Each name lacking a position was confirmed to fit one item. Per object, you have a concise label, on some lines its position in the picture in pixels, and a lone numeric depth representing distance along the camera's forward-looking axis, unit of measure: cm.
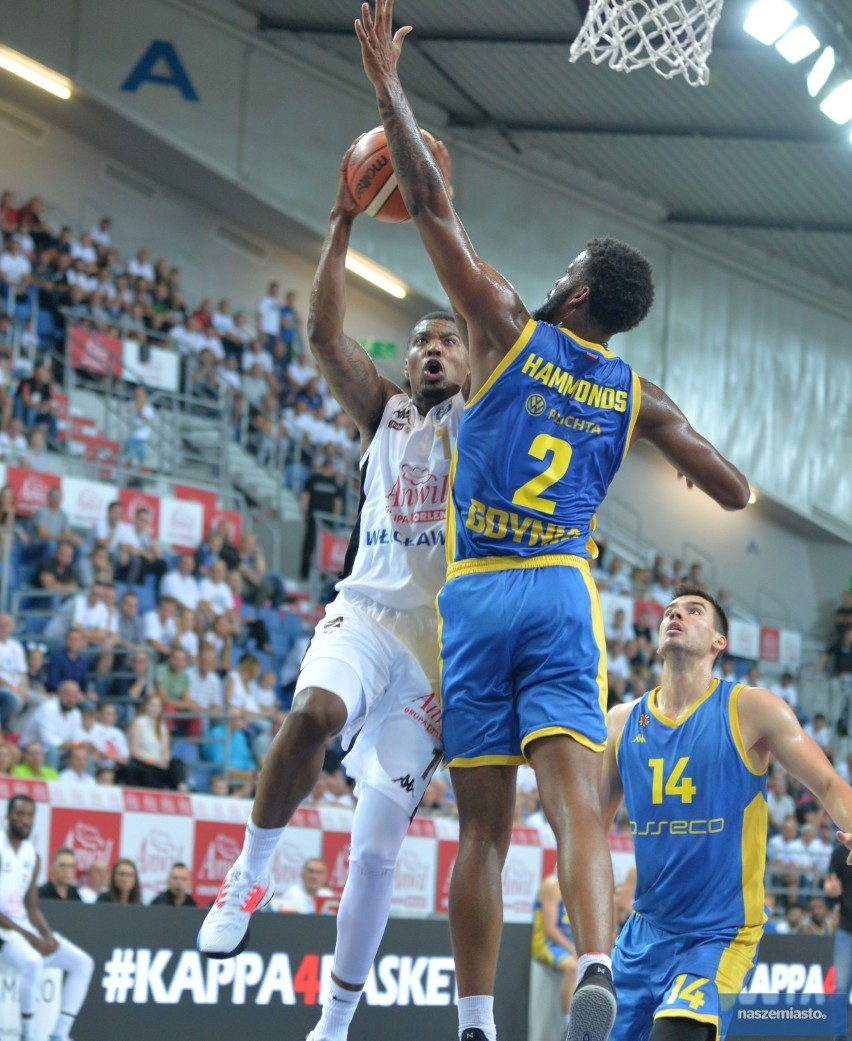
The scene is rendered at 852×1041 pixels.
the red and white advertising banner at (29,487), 1503
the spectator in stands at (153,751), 1270
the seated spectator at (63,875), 1025
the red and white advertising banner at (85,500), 1562
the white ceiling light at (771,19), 1783
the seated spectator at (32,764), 1152
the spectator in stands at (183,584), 1543
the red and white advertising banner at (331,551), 1968
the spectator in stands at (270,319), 2283
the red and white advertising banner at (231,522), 1758
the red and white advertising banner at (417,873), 1285
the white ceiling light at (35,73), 2123
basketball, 536
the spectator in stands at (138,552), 1523
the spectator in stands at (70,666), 1336
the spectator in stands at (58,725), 1237
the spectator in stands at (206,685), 1459
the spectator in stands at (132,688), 1380
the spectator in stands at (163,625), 1470
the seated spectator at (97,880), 1067
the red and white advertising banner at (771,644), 2680
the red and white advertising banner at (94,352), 1841
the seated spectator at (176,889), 1055
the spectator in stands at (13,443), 1533
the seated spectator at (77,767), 1190
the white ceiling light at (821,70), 1884
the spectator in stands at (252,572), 1731
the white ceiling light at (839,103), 1916
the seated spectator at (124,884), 1033
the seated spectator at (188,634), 1489
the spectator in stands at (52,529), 1470
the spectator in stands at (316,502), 1970
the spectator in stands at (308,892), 1155
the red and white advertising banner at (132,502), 1591
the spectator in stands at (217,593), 1576
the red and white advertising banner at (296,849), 1230
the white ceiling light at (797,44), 1838
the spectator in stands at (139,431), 1762
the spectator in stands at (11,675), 1252
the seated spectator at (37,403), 1686
